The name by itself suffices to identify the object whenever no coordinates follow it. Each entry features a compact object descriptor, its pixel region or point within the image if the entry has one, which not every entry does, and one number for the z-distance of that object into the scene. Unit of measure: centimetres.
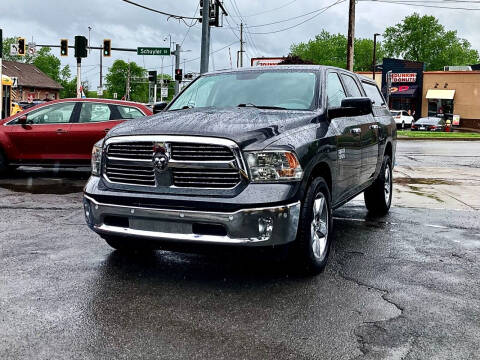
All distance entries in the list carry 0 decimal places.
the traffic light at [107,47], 3106
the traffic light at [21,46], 2909
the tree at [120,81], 13488
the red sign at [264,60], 4539
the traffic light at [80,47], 2484
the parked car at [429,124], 4358
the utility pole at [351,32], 2752
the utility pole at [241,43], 7010
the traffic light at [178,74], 3328
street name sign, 2848
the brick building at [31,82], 8706
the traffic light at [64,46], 3018
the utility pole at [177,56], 3269
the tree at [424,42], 9494
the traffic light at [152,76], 4065
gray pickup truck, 418
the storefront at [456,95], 5438
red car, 1143
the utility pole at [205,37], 1939
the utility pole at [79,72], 2419
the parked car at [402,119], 4950
